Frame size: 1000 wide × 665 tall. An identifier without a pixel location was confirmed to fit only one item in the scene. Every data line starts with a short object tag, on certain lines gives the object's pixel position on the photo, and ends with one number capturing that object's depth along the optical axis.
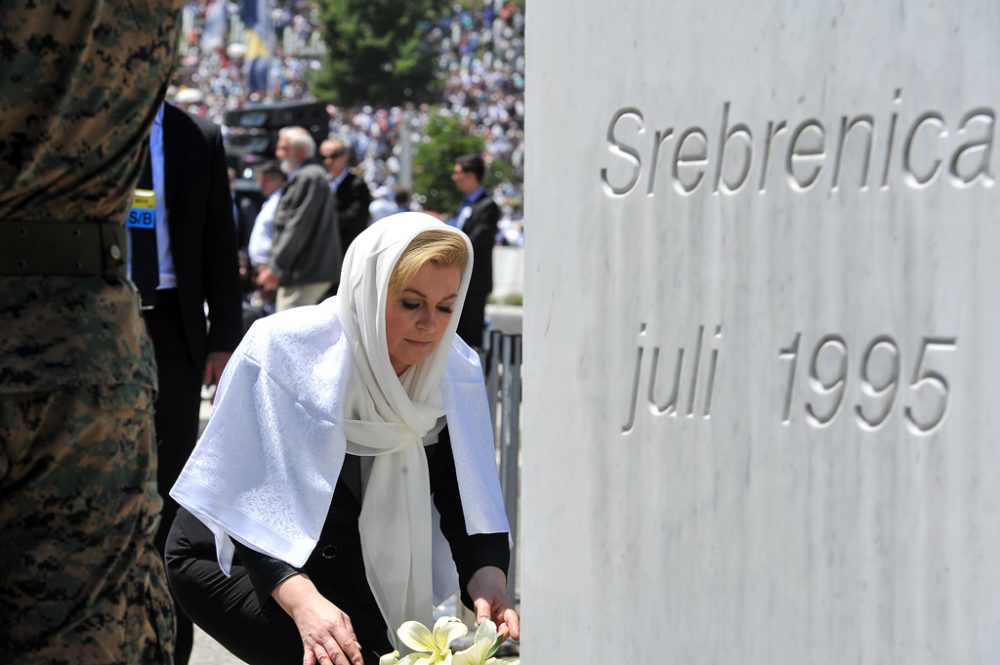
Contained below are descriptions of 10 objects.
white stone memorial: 4.36
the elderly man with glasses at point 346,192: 20.50
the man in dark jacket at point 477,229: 18.80
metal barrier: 10.05
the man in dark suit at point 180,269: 8.30
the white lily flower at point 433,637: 5.97
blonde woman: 6.27
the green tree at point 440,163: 63.19
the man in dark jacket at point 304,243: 17.53
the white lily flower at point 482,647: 5.90
